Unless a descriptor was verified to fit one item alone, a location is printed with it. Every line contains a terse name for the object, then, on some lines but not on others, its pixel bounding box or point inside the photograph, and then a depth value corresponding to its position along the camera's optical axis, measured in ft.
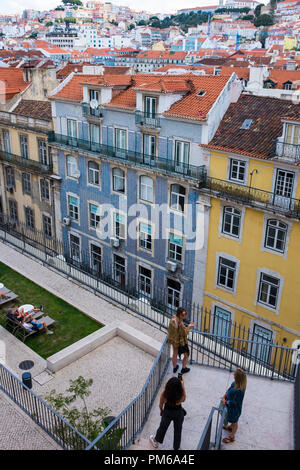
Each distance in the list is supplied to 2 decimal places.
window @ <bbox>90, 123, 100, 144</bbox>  85.35
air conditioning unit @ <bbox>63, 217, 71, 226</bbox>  98.78
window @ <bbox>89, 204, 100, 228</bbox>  91.59
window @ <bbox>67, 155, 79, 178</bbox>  92.32
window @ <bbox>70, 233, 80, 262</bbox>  101.16
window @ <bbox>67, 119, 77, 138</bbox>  89.67
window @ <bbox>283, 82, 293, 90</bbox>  158.26
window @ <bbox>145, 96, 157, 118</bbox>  73.56
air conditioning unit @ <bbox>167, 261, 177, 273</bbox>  77.93
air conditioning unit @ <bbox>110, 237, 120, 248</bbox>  88.38
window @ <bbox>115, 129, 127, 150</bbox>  80.59
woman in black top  24.17
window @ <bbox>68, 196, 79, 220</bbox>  96.54
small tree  29.86
